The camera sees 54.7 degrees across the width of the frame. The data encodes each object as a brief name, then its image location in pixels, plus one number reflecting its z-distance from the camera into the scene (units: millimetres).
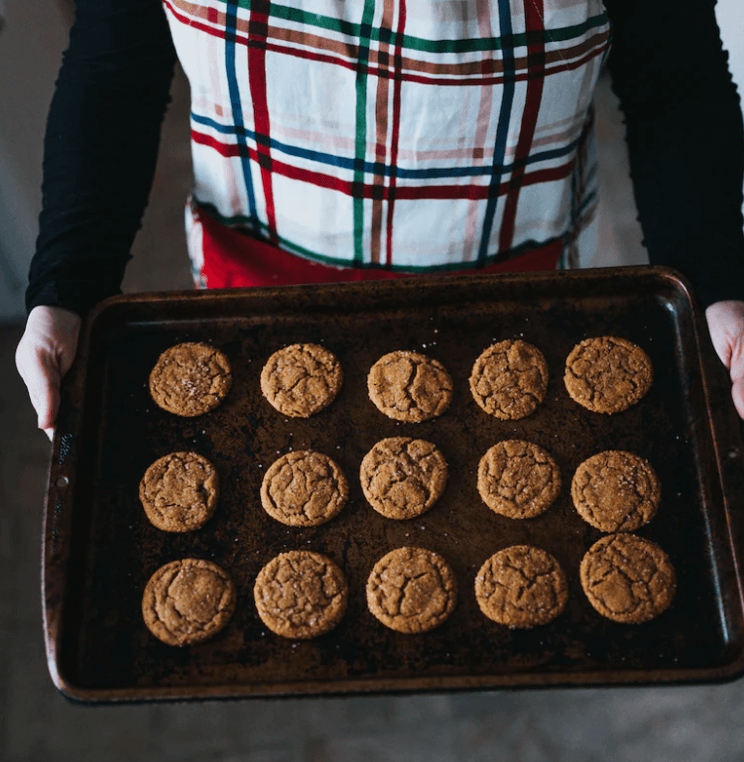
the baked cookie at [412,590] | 1220
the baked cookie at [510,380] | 1363
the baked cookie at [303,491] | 1297
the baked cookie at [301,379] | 1370
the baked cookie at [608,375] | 1362
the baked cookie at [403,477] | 1308
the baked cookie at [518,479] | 1301
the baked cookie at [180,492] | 1295
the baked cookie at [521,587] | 1218
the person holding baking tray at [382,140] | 1172
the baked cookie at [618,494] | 1288
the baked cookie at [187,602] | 1218
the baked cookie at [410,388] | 1375
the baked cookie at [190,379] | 1374
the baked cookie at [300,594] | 1217
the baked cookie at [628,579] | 1219
